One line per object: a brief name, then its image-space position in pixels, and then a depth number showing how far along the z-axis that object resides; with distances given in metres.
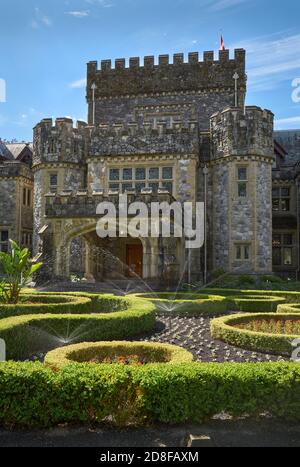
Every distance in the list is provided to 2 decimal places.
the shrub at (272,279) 23.22
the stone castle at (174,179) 21.86
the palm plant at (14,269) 14.10
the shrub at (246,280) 22.84
